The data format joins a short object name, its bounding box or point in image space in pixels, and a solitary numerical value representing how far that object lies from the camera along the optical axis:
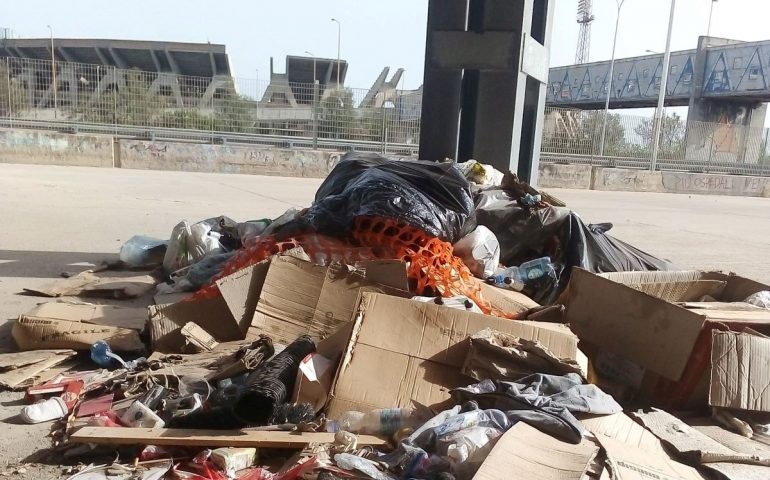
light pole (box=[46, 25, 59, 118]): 15.38
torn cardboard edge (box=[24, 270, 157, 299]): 4.35
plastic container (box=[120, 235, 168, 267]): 5.31
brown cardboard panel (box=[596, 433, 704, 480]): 2.09
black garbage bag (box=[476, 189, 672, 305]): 4.54
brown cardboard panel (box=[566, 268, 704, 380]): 2.97
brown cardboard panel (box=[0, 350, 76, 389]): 2.91
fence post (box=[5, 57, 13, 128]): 15.09
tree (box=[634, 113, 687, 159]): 21.39
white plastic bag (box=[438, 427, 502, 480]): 2.08
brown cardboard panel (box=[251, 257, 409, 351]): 3.33
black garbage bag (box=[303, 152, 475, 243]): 4.01
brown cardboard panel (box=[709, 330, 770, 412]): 2.84
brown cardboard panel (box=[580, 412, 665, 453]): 2.40
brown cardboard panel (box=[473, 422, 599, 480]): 1.97
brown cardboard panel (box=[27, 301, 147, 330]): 3.43
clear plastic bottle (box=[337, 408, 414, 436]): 2.43
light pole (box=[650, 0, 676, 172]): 21.16
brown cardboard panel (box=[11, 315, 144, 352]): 3.23
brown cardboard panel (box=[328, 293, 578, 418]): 2.60
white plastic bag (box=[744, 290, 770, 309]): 3.71
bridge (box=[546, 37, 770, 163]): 28.00
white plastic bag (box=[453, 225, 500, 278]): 4.23
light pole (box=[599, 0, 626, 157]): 32.61
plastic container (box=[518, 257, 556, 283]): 4.30
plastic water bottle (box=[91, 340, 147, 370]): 3.11
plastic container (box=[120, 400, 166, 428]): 2.46
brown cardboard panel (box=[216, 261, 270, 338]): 3.39
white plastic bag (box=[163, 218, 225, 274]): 4.82
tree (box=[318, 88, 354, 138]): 17.20
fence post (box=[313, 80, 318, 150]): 17.12
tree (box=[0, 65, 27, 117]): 15.10
